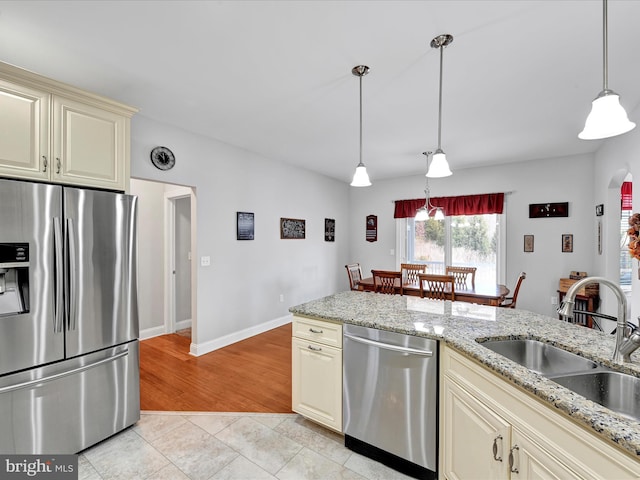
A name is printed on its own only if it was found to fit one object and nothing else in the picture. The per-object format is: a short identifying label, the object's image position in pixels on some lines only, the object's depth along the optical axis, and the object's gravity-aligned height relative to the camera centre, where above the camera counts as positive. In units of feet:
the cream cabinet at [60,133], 5.72 +2.27
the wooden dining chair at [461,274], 13.89 -1.83
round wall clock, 10.29 +2.85
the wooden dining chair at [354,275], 15.92 -2.08
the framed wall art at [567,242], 14.65 -0.17
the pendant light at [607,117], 4.20 +1.76
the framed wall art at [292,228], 15.93 +0.56
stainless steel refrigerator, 5.59 -1.69
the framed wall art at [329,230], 19.35 +0.56
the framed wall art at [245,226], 13.41 +0.58
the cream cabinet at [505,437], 2.90 -2.41
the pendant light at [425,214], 13.91 +1.15
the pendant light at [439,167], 6.73 +1.65
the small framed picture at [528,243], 15.55 -0.23
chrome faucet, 4.01 -1.19
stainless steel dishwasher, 5.49 -3.18
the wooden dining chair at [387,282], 13.19 -2.04
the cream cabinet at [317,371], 6.63 -3.12
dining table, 11.60 -2.24
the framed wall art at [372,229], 20.51 +0.66
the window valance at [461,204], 16.22 +2.01
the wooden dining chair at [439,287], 11.55 -1.99
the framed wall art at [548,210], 14.75 +1.48
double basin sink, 3.89 -2.01
